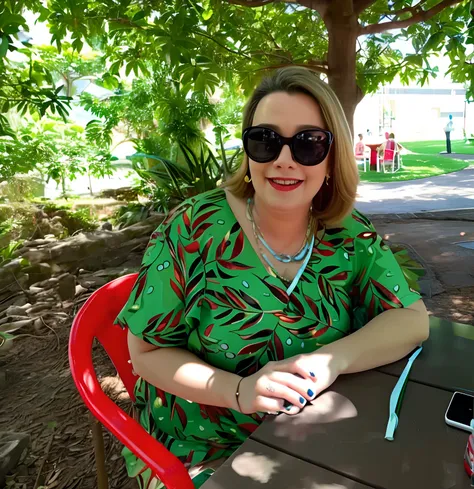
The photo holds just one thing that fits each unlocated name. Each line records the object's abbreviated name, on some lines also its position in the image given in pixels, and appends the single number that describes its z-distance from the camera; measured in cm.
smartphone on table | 90
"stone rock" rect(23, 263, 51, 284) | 416
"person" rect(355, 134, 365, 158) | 1465
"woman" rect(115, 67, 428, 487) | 118
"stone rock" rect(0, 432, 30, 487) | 191
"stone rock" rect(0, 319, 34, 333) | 326
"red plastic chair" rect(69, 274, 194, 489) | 102
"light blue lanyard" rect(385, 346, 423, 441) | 89
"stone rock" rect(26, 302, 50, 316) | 358
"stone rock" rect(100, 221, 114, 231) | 554
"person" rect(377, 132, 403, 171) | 1378
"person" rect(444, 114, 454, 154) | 1809
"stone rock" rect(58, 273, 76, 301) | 385
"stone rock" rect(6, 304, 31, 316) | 352
